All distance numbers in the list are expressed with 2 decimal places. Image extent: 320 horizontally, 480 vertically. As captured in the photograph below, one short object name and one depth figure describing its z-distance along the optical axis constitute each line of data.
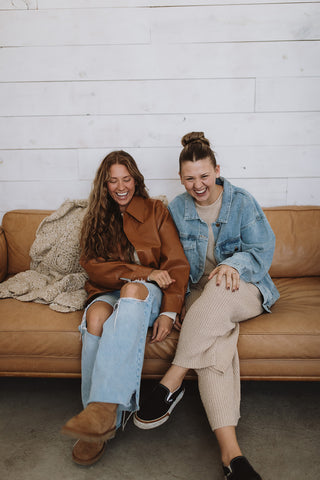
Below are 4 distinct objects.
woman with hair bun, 1.33
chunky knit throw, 1.76
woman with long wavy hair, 1.32
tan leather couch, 1.49
